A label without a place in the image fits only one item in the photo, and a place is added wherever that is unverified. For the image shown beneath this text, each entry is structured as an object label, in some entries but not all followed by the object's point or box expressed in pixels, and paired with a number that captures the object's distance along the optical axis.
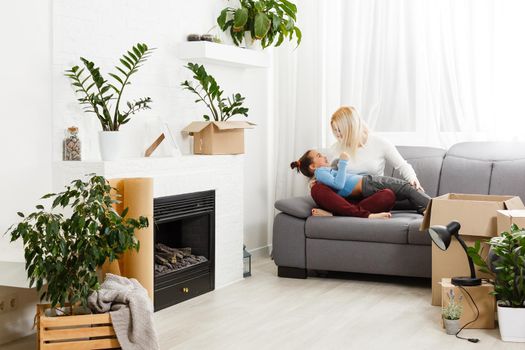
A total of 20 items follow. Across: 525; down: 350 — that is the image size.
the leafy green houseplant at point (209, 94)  4.76
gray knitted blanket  3.18
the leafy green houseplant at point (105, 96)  3.92
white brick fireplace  3.86
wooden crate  3.11
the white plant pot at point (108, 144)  3.95
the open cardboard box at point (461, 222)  4.07
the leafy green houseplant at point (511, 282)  3.57
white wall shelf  4.86
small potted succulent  3.71
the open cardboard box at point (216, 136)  4.77
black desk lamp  3.79
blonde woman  5.27
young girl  5.10
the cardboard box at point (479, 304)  3.78
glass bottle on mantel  3.91
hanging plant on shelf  5.32
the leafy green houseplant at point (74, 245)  3.08
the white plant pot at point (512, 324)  3.57
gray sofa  4.78
